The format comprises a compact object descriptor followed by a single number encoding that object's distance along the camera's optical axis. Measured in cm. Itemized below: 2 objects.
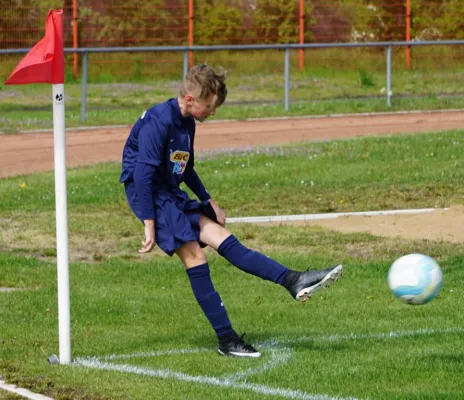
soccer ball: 1371
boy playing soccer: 1418
